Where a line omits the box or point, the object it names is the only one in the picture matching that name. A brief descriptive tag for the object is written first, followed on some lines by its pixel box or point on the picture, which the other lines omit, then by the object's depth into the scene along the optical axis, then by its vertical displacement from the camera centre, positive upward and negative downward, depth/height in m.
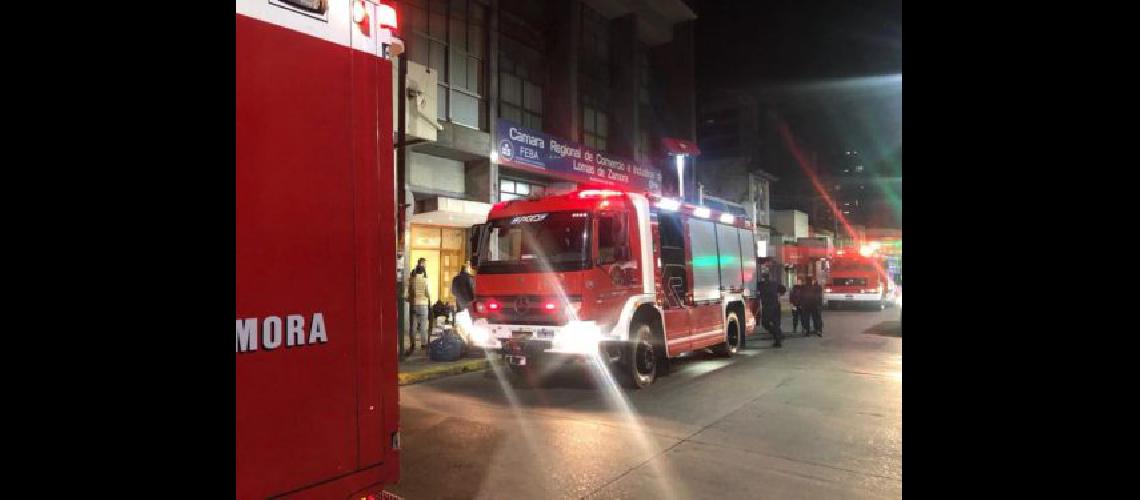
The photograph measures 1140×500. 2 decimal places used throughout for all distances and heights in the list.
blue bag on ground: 11.70 -1.57
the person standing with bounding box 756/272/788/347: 14.79 -1.06
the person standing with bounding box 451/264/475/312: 11.68 -0.47
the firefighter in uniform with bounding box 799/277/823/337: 16.73 -1.17
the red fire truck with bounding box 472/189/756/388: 8.80 -0.29
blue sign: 18.64 +3.39
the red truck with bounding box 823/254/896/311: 26.95 -0.97
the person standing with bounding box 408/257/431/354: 13.11 -0.75
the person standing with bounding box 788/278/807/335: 17.12 -1.00
